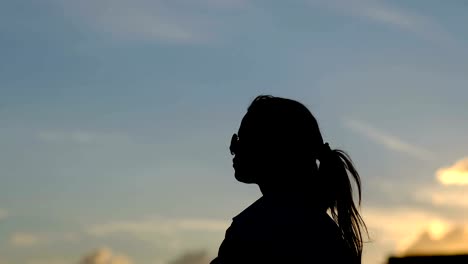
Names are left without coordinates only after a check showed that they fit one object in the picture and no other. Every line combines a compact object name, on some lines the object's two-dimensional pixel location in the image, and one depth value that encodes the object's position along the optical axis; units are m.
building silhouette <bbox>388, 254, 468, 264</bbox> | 6.00
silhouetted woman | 4.55
